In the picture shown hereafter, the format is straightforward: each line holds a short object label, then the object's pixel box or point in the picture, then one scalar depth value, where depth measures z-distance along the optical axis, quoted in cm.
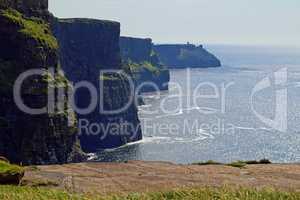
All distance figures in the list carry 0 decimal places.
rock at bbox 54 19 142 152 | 17075
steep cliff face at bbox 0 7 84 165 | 10519
